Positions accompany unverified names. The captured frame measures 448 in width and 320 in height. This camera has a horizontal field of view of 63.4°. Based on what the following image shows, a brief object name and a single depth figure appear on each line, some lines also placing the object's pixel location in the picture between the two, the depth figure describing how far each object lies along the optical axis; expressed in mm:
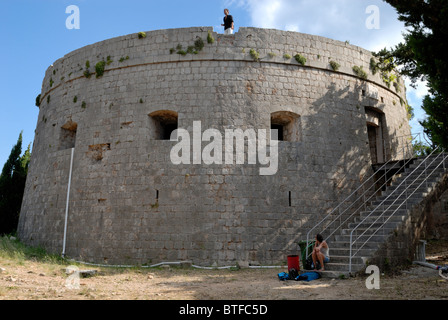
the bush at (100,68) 11438
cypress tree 15258
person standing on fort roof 11195
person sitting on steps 7684
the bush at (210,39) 10844
